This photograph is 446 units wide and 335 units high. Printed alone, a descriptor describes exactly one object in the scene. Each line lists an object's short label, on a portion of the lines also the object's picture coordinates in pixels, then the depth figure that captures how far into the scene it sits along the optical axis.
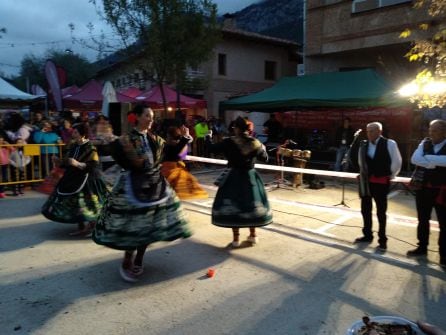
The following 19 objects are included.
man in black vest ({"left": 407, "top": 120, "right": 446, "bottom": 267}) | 4.53
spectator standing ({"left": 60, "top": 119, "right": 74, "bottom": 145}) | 10.27
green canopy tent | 11.09
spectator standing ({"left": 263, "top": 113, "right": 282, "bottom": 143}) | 14.38
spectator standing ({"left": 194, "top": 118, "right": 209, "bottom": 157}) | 14.63
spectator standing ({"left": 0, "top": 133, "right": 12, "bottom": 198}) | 8.56
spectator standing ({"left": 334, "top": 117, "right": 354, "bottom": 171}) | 11.73
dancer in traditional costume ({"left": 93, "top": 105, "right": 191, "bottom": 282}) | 3.94
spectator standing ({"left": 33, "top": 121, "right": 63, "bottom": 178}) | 9.60
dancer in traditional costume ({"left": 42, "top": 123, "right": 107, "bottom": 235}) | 5.58
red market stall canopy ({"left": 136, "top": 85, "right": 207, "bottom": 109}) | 17.27
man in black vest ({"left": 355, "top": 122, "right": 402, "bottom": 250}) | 5.14
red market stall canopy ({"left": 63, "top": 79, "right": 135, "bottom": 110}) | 17.47
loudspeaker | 8.47
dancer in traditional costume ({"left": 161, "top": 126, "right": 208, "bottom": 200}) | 7.48
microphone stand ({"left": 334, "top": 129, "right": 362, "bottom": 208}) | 8.03
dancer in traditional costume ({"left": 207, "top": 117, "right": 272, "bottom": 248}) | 5.05
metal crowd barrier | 8.84
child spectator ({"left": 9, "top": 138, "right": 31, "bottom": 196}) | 8.88
